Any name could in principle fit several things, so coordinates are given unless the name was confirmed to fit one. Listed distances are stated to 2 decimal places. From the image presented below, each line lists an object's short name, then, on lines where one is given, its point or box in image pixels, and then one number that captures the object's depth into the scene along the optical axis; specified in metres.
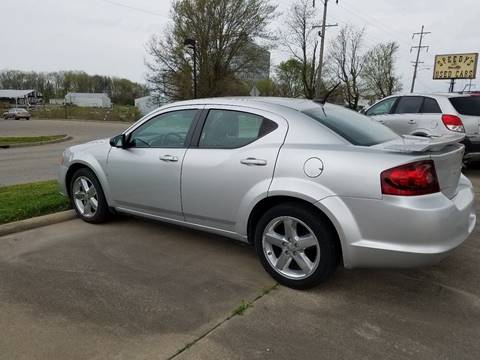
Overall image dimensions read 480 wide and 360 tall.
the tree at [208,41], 35.25
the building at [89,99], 104.94
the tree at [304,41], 40.78
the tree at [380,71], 57.56
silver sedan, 2.95
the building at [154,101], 36.64
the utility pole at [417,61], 60.31
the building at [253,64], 36.69
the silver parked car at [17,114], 53.31
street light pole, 24.97
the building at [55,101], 113.57
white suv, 7.90
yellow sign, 47.09
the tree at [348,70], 53.06
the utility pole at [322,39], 34.40
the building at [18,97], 90.31
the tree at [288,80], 52.12
